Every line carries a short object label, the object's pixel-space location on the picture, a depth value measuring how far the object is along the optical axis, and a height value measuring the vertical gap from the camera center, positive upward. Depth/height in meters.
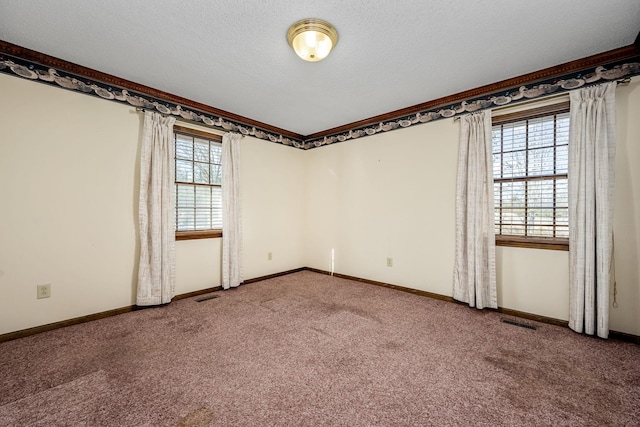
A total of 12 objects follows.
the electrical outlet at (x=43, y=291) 2.47 -0.74
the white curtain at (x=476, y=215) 2.98 -0.01
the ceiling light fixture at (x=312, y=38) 1.99 +1.35
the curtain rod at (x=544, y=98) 2.33 +1.18
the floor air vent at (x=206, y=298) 3.35 -1.10
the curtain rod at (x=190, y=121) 3.06 +1.19
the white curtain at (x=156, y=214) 3.01 -0.03
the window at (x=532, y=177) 2.72 +0.40
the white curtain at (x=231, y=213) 3.78 -0.01
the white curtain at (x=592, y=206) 2.34 +0.08
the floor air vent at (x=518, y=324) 2.57 -1.08
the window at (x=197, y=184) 3.50 +0.38
